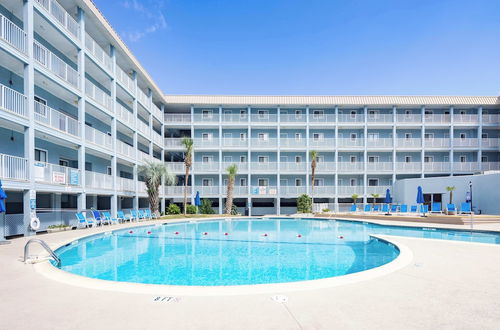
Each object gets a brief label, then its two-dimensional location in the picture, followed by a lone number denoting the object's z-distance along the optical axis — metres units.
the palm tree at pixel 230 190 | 28.25
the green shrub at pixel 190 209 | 27.62
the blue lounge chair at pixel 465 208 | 21.49
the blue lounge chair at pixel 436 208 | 22.67
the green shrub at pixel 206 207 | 28.70
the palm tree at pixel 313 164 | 29.16
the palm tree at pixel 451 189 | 23.43
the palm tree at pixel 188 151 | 26.28
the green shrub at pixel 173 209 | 27.16
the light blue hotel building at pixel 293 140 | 26.73
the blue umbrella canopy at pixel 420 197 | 20.96
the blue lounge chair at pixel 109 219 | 18.25
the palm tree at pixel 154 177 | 23.82
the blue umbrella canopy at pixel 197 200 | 27.12
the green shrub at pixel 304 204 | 29.56
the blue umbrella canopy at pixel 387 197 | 24.11
